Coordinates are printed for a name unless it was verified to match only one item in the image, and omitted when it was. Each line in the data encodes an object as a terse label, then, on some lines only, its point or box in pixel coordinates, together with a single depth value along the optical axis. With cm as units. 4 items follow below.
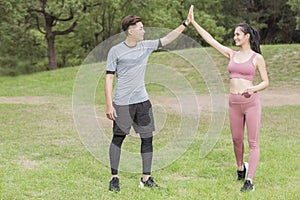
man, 438
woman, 457
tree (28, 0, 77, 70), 2448
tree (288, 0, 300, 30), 2384
